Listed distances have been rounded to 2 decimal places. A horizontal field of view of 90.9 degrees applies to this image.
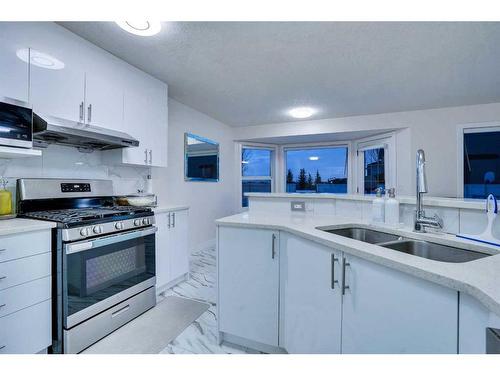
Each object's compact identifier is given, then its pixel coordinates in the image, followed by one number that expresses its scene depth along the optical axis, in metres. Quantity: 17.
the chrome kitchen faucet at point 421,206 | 1.30
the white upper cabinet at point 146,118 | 2.32
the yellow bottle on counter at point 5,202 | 1.59
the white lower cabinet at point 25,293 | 1.28
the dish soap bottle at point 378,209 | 1.56
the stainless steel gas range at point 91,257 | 1.50
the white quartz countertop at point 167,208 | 2.32
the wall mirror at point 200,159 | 3.60
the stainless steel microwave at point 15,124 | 1.41
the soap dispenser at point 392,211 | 1.48
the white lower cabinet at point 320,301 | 0.78
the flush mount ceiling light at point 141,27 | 1.63
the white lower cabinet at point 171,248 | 2.37
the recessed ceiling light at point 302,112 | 3.72
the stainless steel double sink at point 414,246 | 1.09
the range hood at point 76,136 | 1.60
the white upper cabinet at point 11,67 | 1.48
